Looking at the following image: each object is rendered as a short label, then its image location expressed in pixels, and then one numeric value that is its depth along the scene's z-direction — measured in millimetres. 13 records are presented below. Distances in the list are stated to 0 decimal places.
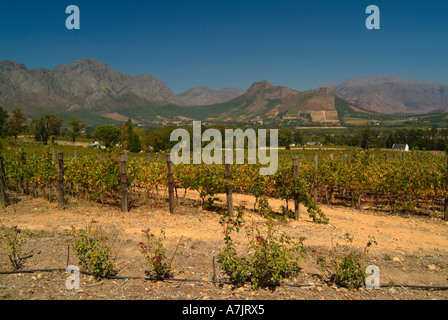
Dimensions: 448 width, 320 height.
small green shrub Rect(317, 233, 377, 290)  4578
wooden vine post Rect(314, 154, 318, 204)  11730
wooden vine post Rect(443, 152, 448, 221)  9266
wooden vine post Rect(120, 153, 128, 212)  8938
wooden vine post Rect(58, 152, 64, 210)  9180
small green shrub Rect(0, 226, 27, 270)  5008
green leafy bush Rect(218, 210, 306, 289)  4551
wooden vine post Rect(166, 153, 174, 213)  8880
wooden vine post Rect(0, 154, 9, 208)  9078
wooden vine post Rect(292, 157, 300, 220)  8711
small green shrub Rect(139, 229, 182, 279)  4668
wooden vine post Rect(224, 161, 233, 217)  8805
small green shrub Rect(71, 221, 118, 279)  4699
